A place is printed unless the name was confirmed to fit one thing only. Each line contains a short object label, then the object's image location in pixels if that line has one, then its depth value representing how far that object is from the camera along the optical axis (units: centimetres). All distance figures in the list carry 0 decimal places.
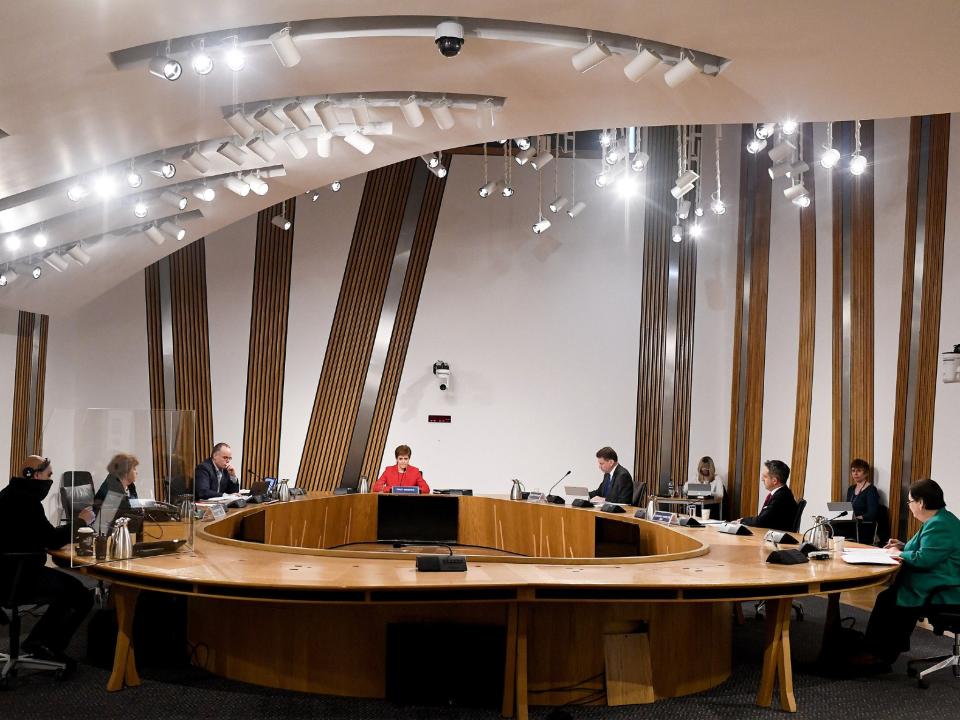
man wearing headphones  425
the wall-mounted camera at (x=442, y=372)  1048
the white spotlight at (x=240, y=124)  464
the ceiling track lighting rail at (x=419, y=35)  371
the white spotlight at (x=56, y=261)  727
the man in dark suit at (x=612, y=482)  767
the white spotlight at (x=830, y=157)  618
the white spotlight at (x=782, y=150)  584
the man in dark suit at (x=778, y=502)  603
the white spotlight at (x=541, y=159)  682
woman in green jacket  432
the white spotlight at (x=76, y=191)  546
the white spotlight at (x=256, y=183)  618
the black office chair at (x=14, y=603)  418
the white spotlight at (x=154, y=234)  714
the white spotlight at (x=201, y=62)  371
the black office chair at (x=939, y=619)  426
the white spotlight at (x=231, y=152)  512
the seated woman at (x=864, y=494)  711
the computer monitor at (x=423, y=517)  843
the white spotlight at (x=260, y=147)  502
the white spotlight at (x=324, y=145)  527
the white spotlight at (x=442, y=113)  473
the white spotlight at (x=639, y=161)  734
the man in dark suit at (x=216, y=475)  720
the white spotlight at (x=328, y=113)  460
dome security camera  358
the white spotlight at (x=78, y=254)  720
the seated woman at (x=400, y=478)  873
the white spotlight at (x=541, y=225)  959
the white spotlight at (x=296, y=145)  518
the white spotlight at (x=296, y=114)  468
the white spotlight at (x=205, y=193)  617
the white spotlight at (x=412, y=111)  468
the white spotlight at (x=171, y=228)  712
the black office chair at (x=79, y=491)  418
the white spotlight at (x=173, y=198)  621
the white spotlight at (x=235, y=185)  613
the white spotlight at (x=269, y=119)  463
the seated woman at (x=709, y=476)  1003
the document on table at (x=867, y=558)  438
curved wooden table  369
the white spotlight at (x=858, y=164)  655
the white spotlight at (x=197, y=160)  529
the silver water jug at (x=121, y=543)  415
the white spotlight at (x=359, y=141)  525
